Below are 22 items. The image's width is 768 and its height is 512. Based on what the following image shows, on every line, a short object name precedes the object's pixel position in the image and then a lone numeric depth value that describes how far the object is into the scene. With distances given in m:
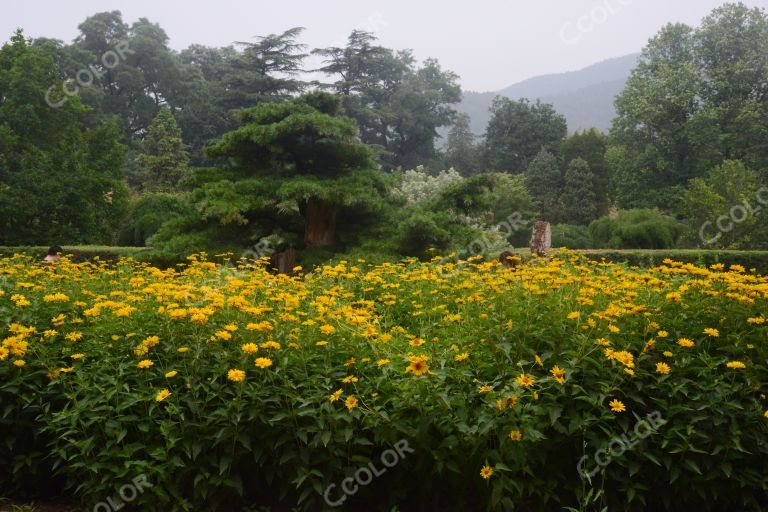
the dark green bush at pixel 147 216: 17.73
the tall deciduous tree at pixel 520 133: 39.47
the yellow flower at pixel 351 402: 2.61
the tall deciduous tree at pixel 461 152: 41.66
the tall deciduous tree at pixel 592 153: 33.81
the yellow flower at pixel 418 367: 2.55
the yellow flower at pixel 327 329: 2.85
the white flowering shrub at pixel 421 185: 22.34
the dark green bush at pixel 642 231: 18.97
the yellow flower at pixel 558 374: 2.52
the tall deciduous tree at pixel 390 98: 36.69
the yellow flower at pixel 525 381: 2.55
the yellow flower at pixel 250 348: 2.71
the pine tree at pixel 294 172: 9.48
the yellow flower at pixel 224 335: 2.72
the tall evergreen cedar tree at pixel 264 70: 29.25
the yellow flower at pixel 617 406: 2.57
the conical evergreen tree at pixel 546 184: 32.69
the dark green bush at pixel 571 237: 22.39
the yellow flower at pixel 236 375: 2.57
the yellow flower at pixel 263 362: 2.61
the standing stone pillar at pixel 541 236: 10.61
